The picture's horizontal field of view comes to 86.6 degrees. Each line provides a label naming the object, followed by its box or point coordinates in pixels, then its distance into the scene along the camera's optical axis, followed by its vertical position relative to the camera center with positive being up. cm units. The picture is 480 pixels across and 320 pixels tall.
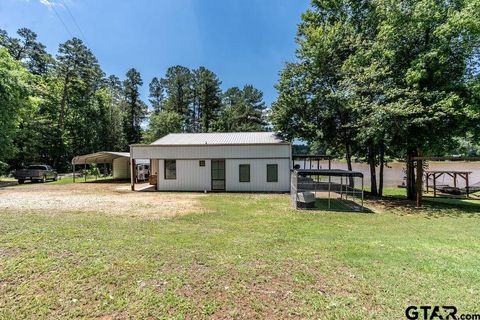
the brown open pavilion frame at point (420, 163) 1116 -7
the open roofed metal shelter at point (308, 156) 1905 +53
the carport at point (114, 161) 2194 +48
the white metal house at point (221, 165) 1599 -8
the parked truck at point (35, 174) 2121 -60
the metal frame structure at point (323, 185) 1100 -125
